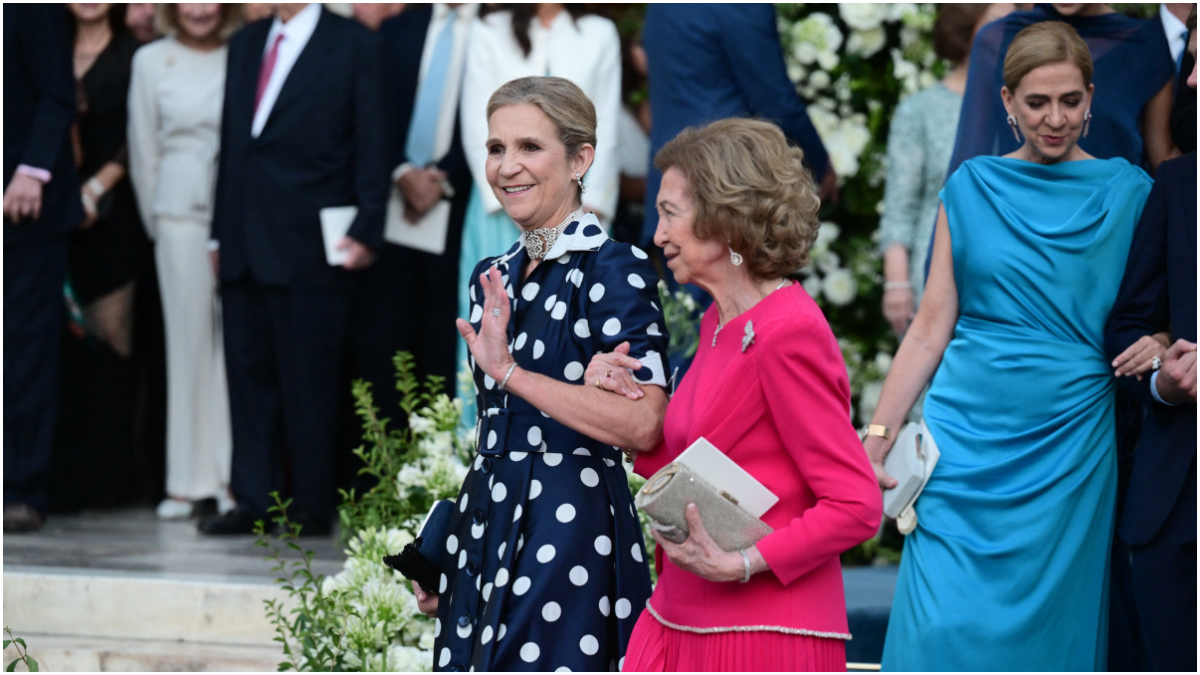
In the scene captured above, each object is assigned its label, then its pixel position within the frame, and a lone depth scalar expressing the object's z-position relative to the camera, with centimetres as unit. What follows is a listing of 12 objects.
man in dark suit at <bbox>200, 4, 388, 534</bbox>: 1078
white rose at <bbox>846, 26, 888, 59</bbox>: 1081
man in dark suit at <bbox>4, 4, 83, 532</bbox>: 1085
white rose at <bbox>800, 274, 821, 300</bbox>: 1086
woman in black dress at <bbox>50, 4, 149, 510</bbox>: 1202
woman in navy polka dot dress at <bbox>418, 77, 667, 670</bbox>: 473
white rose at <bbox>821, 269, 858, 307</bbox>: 1073
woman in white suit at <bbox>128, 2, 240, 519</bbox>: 1169
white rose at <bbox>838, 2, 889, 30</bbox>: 1068
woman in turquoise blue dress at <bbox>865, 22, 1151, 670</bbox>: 623
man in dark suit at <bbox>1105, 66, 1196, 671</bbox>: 605
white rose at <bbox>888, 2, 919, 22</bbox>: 1063
